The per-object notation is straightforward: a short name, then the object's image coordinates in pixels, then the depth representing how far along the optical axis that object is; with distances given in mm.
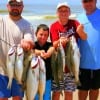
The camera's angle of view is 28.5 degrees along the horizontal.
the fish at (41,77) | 3234
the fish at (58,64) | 3476
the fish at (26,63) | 3234
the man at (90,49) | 3668
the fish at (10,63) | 3205
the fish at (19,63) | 3207
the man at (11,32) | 3405
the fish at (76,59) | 3500
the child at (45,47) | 3526
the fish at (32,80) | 3202
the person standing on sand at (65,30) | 3568
